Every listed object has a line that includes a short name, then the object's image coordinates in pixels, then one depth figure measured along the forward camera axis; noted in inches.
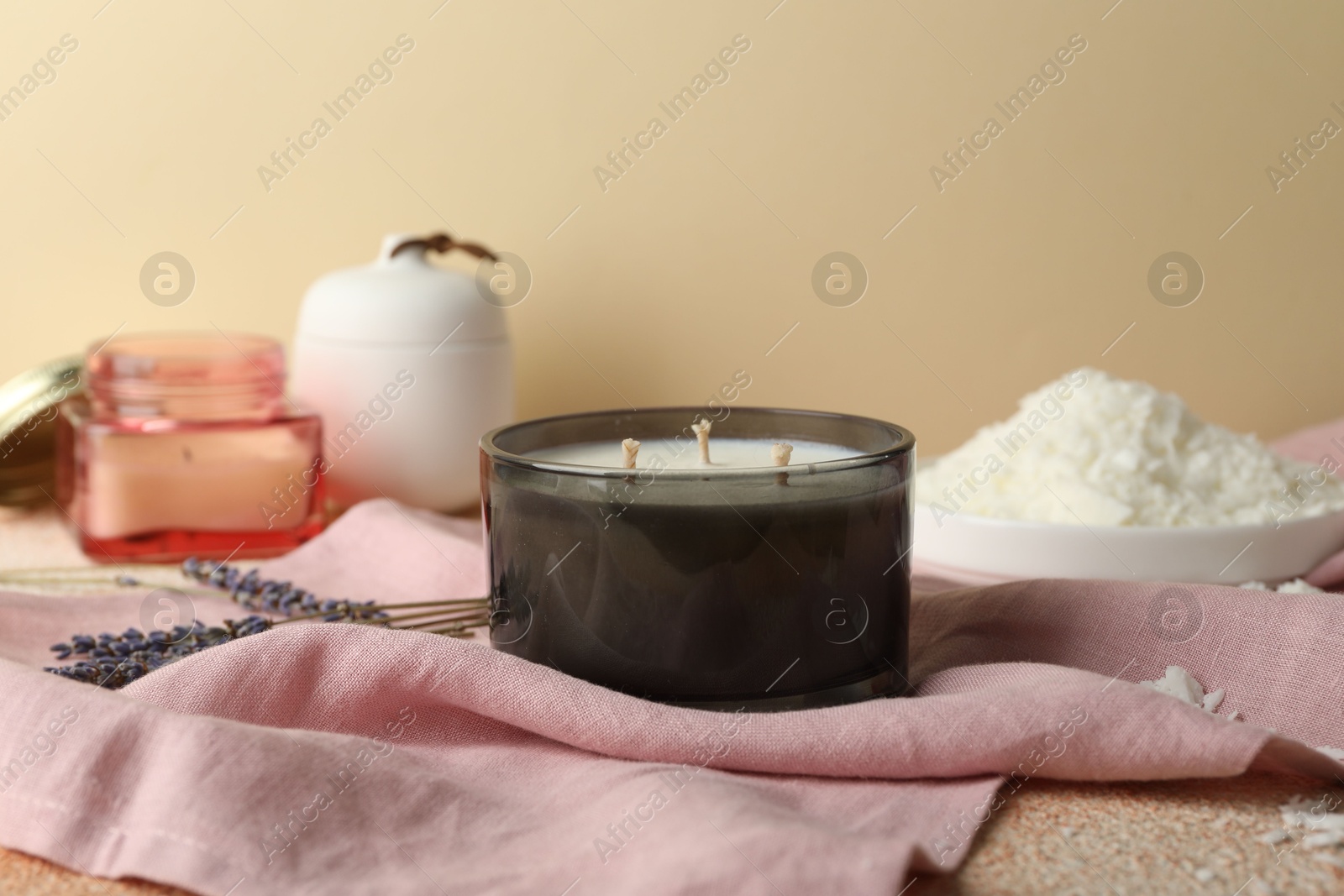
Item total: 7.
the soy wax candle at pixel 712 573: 27.9
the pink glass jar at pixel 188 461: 34.8
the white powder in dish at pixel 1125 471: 31.9
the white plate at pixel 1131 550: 31.1
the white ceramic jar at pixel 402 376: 36.4
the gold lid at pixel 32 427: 36.8
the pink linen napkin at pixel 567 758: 24.6
